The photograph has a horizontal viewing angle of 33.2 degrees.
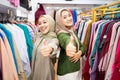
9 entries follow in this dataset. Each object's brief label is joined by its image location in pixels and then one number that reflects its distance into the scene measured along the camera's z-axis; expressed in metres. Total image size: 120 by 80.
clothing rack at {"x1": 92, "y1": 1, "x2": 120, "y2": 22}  2.79
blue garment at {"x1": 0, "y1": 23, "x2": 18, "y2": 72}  1.57
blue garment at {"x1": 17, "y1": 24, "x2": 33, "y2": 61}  2.18
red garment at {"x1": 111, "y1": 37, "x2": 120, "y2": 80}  1.55
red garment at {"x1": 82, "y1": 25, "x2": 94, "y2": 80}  2.17
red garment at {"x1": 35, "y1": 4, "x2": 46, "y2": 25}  4.56
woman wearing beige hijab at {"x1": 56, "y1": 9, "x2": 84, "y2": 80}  1.76
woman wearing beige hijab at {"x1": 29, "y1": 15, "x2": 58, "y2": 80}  1.83
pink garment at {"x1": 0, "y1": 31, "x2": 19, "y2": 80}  1.33
